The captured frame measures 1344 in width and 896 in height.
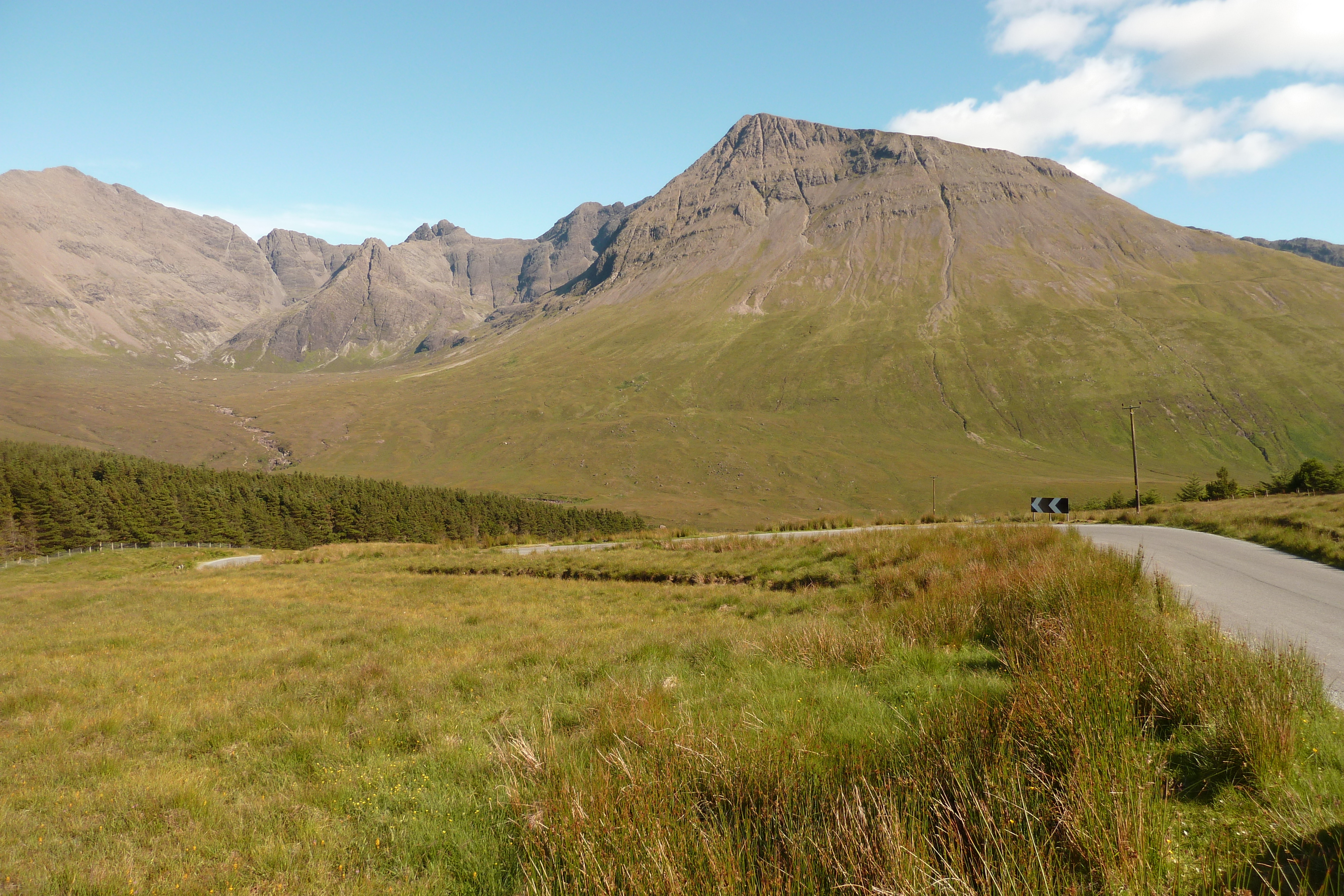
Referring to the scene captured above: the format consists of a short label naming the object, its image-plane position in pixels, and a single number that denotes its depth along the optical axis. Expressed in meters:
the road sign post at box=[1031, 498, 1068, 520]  28.88
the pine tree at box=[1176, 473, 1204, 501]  63.66
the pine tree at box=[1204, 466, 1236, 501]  53.62
